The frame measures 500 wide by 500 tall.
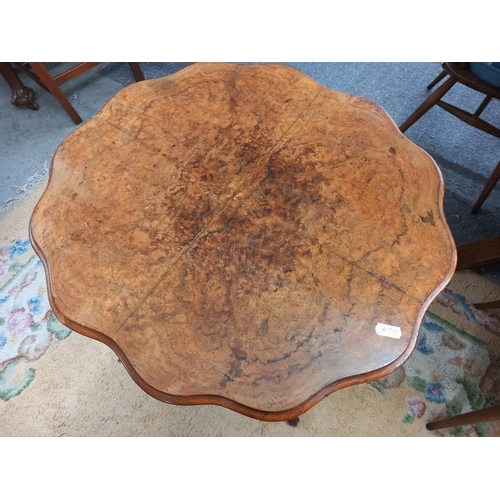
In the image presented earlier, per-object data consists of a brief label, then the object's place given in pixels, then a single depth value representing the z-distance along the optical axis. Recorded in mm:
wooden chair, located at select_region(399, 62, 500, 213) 1328
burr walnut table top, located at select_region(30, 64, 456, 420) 748
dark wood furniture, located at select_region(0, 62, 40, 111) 1848
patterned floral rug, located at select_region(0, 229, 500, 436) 1174
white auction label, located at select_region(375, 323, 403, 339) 763
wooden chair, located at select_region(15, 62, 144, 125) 1700
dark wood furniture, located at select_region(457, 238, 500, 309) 1266
